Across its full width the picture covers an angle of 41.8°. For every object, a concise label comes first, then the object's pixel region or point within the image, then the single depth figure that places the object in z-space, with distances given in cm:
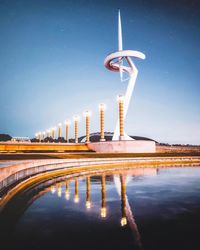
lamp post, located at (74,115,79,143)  5969
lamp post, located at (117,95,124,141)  4337
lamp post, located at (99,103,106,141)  4747
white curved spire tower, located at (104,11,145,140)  4726
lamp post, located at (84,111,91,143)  5322
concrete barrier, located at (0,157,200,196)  964
